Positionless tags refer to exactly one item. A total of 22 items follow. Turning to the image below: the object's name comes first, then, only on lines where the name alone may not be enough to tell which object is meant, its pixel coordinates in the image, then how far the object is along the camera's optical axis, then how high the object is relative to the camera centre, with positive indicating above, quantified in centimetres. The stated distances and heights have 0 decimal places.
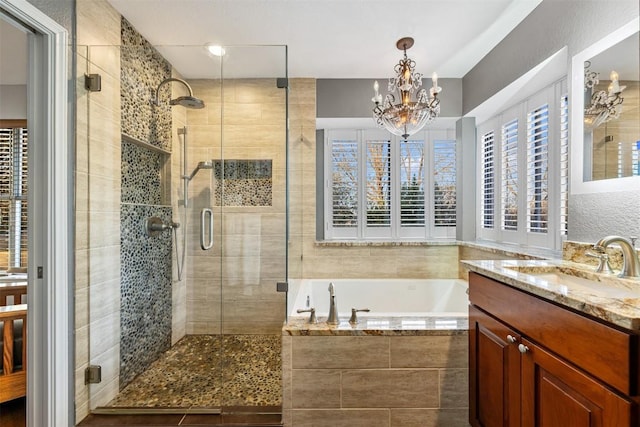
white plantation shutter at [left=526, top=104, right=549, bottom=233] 217 +30
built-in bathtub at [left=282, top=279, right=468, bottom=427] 163 -86
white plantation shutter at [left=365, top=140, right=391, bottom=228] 317 +26
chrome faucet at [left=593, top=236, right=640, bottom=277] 120 -17
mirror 128 +44
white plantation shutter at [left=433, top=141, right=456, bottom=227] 316 +30
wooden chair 171 -72
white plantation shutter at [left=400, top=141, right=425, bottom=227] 316 +25
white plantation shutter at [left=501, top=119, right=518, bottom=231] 250 +29
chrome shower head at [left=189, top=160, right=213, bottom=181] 224 +33
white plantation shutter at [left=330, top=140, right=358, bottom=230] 318 +26
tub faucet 172 -57
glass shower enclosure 196 -8
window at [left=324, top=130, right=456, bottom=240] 316 +25
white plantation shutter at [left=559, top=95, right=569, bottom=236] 193 +30
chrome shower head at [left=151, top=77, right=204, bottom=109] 221 +79
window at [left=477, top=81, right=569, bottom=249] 205 +30
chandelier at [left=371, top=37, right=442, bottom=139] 202 +69
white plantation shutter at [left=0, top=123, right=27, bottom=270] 165 +8
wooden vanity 80 -50
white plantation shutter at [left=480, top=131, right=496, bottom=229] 279 +27
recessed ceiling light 219 +114
